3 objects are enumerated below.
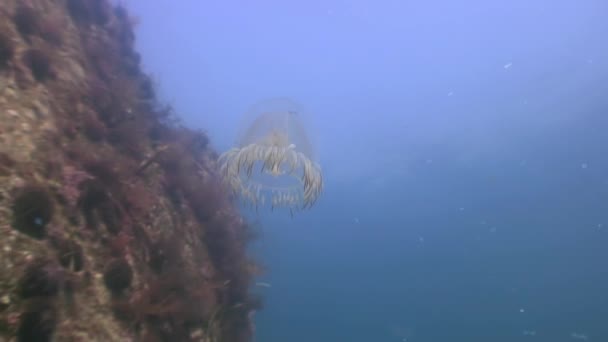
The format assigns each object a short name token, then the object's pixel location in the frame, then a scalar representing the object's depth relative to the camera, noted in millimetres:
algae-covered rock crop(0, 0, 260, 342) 3973
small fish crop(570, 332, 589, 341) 37812
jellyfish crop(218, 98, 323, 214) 6688
